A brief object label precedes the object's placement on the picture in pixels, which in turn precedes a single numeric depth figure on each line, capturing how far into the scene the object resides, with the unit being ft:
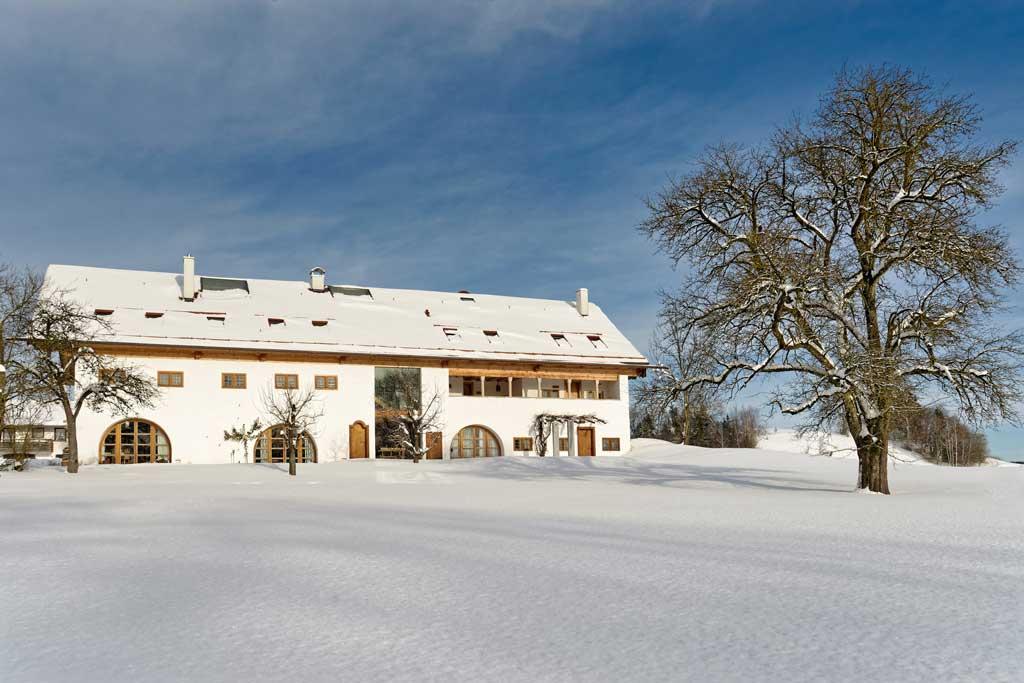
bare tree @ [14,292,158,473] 92.12
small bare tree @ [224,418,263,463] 119.24
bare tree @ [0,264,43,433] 90.43
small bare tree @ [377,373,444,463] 125.49
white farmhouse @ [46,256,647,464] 117.39
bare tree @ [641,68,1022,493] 61.21
